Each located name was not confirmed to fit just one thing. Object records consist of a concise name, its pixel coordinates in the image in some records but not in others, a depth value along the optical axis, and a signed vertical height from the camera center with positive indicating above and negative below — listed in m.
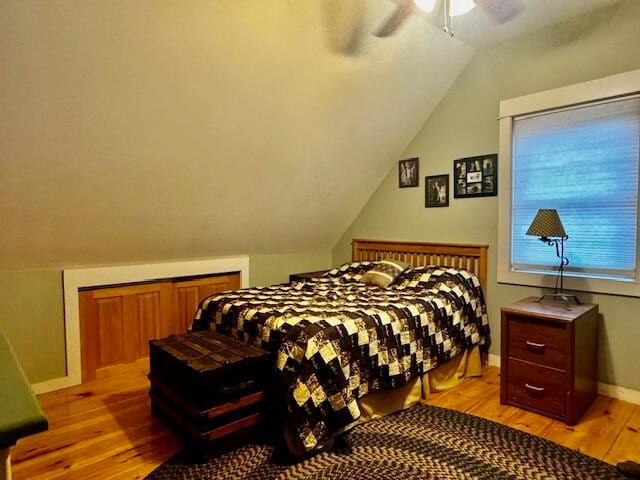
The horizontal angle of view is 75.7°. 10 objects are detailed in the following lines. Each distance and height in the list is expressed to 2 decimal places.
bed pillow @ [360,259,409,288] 3.35 -0.39
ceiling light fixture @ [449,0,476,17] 2.00 +1.08
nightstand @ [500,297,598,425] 2.36 -0.80
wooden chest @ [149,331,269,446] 2.00 -0.83
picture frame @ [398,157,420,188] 3.84 +0.51
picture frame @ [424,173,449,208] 3.61 +0.31
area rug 1.91 -1.15
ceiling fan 2.41 +1.37
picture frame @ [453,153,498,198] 3.28 +0.41
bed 2.09 -0.63
